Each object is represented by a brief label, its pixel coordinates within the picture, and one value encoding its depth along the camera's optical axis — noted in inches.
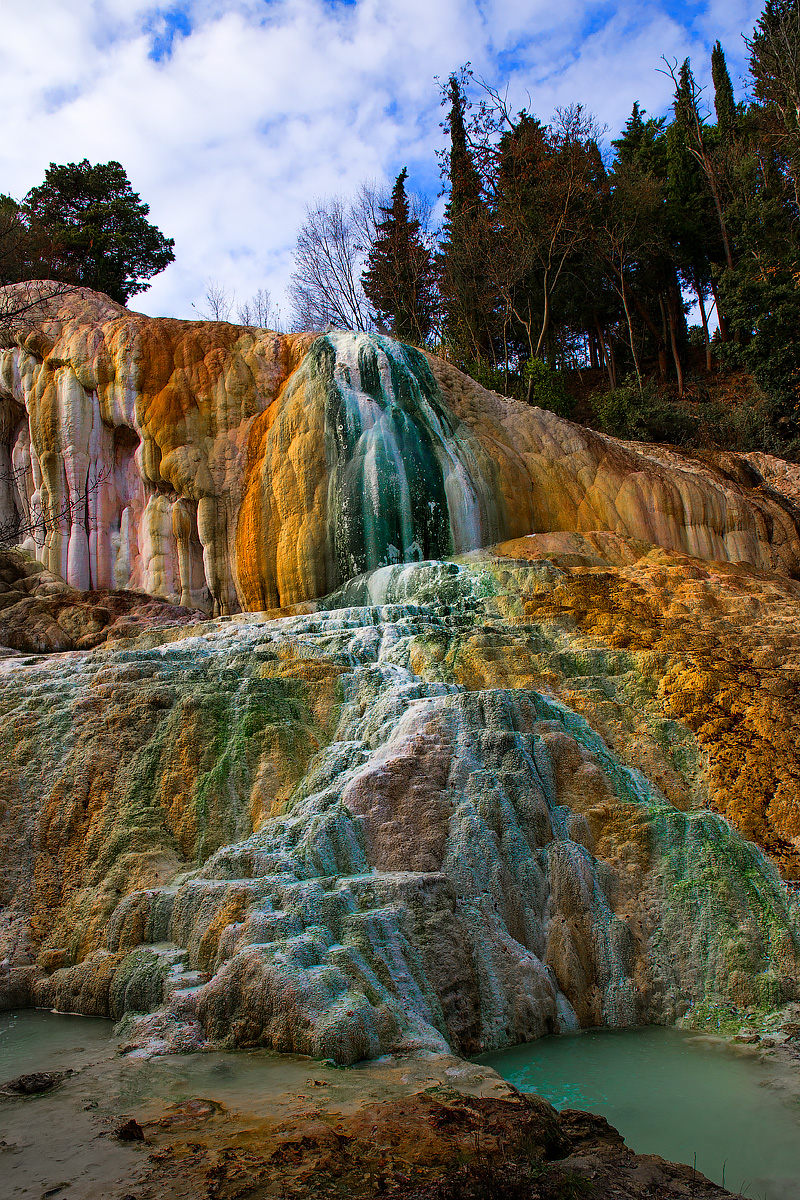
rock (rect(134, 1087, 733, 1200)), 107.6
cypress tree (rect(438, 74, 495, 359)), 884.0
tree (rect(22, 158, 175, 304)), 845.2
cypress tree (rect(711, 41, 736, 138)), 1089.4
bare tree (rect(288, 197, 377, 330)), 1107.3
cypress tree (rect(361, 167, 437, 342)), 1012.5
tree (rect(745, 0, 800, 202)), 809.5
